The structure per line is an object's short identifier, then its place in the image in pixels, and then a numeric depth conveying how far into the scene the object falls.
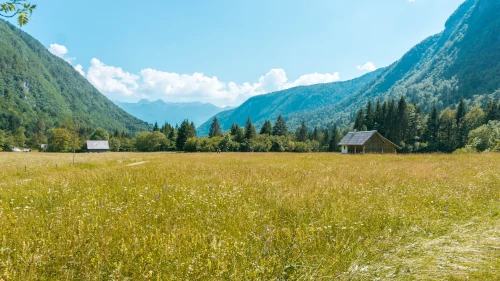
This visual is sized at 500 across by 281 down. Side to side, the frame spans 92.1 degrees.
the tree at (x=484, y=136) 44.61
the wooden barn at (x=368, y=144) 46.03
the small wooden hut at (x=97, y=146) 102.81
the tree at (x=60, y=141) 96.66
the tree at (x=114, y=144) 111.98
